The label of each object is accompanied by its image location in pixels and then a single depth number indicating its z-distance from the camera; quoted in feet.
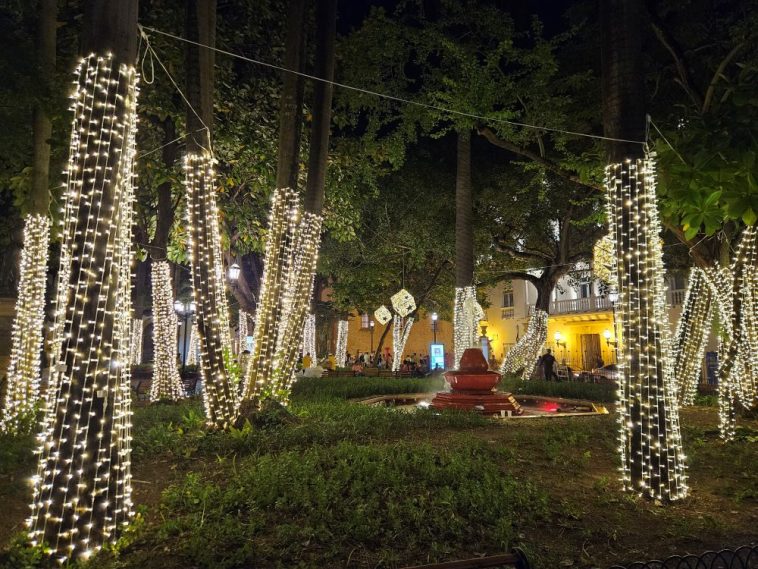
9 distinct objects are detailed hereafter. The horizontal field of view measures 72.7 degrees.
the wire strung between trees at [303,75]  20.81
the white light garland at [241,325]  61.62
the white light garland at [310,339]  90.89
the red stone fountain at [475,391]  39.14
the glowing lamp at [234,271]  63.06
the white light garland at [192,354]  86.88
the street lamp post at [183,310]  60.09
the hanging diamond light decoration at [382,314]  84.84
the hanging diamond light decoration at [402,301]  67.56
